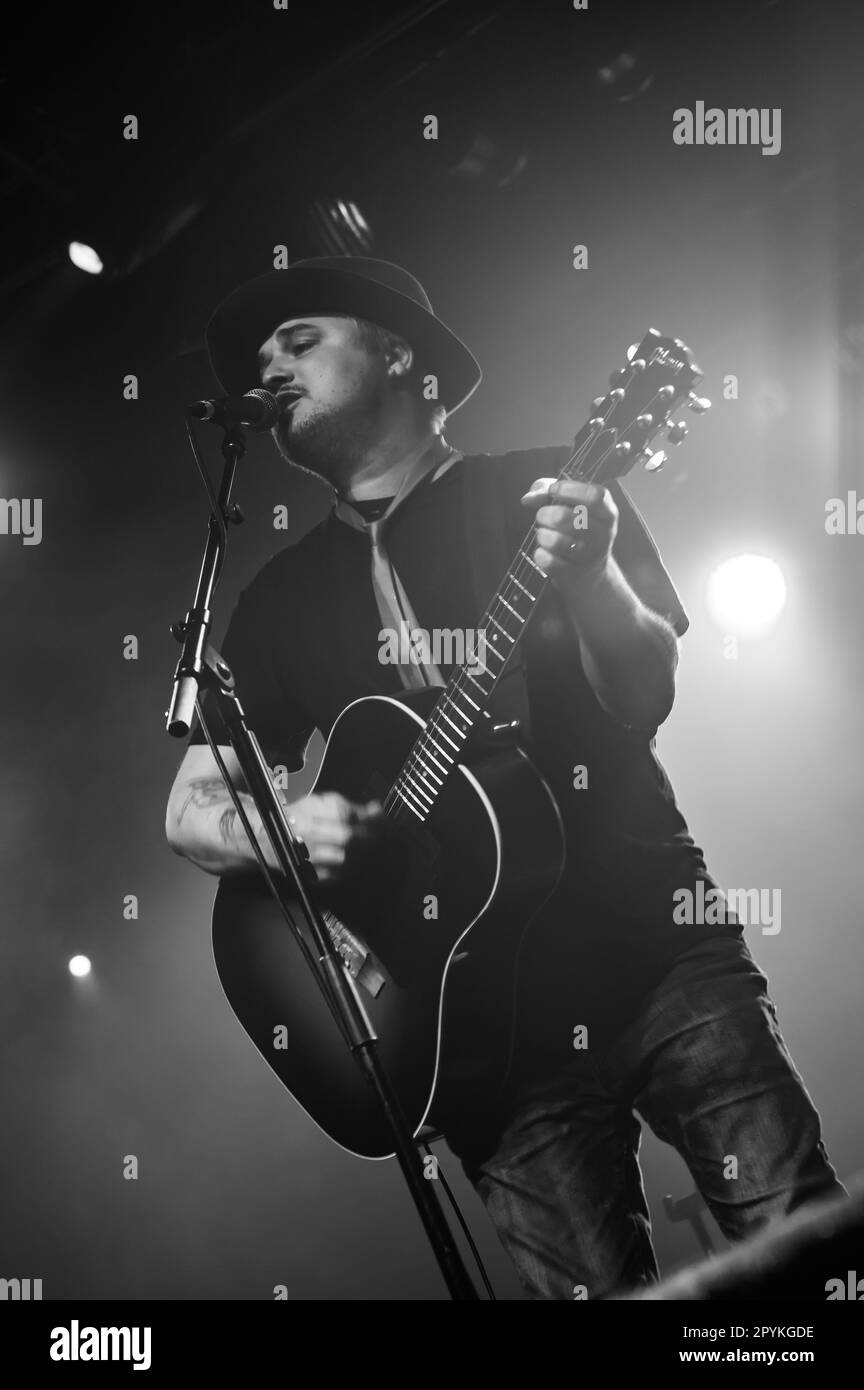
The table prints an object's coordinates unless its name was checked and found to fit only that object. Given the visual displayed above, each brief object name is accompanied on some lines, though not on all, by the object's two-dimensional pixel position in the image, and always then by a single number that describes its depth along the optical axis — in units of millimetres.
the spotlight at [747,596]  2400
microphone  1800
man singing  1758
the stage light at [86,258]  2361
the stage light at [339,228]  2352
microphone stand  1468
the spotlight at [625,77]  2293
